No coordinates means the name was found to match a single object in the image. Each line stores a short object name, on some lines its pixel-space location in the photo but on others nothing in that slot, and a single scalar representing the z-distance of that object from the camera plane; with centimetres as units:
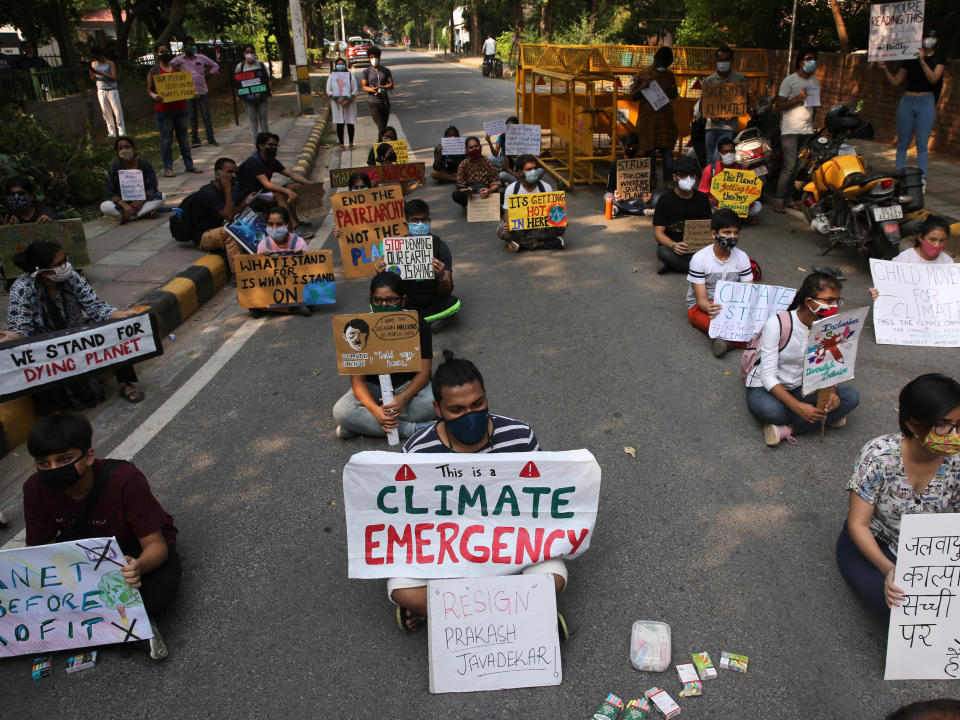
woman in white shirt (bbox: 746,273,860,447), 448
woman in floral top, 291
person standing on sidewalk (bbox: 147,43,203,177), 1251
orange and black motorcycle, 727
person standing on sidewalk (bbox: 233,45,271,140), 1419
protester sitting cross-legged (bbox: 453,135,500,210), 1055
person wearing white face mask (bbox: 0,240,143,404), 505
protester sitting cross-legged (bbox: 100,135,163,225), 979
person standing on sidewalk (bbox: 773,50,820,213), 957
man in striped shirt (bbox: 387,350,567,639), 315
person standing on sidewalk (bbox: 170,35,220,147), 1367
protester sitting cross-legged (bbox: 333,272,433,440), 467
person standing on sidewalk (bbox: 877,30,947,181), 851
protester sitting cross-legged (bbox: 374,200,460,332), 642
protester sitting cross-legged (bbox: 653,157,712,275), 778
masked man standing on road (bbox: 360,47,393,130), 1658
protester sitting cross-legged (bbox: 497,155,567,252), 866
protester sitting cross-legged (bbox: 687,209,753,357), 614
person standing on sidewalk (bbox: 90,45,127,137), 1260
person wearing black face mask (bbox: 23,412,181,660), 309
